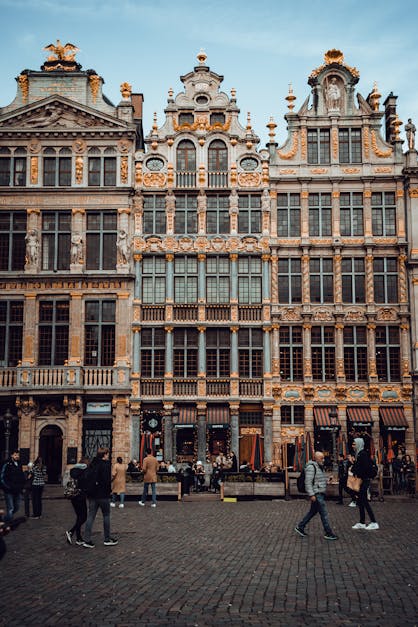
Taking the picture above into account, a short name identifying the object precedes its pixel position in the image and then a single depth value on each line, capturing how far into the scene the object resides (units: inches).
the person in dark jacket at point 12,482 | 699.4
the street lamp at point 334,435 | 1380.4
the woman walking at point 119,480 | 888.9
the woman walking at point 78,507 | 591.8
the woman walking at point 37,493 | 816.9
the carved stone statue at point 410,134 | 1523.1
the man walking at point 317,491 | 602.2
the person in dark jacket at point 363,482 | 669.3
